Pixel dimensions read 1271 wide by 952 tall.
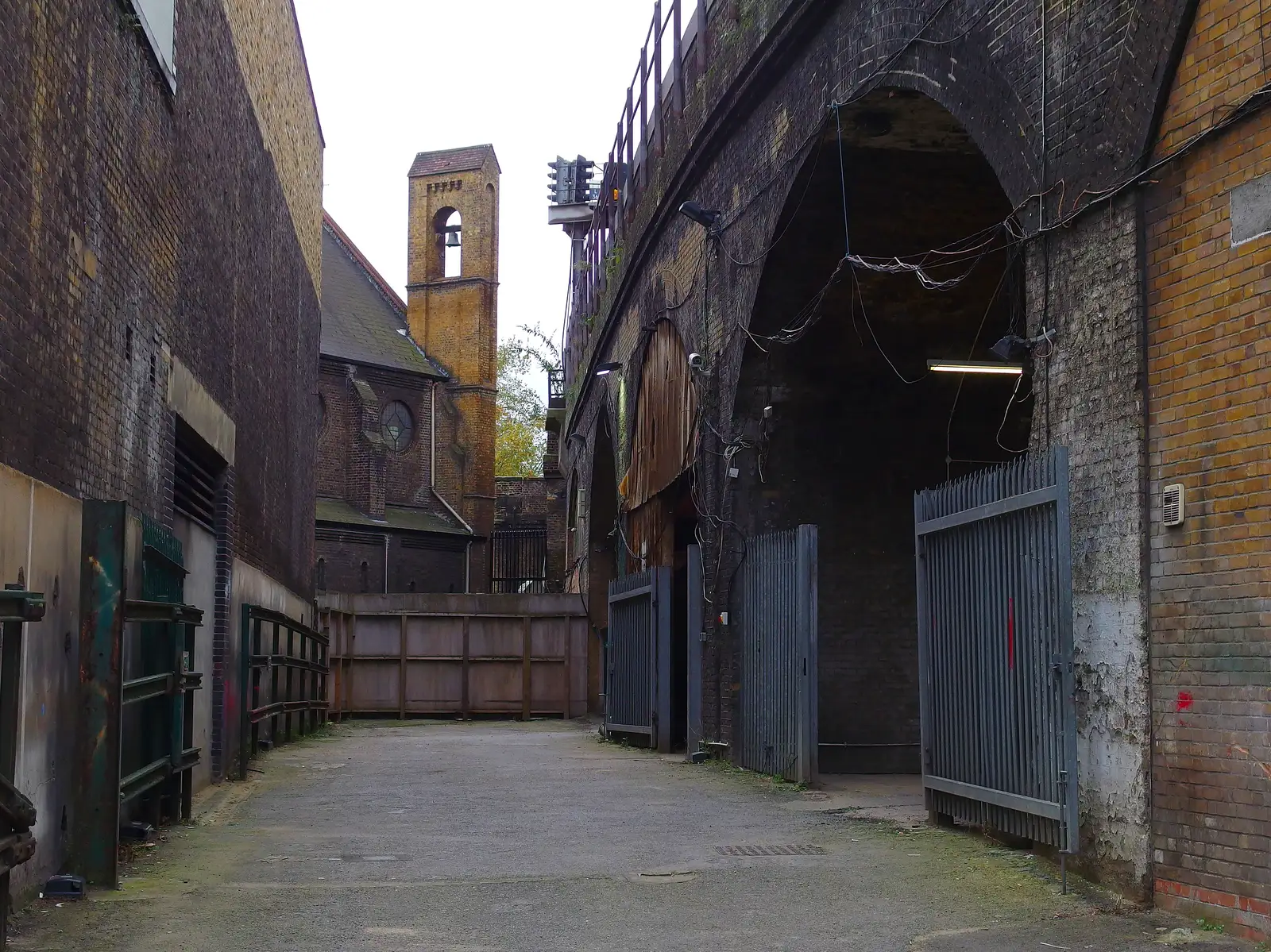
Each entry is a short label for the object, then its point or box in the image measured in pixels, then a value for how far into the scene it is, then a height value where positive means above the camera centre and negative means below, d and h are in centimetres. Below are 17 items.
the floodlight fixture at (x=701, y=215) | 1474 +411
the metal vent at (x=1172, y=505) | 637 +48
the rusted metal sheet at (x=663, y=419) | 1659 +242
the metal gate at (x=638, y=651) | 1691 -45
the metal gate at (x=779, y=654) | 1209 -35
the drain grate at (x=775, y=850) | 836 -138
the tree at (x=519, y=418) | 6391 +897
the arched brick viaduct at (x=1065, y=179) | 674 +250
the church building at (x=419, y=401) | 4425 +707
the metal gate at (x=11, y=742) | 534 -48
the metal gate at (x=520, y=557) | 5069 +206
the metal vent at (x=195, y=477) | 1155 +119
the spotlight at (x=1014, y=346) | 773 +143
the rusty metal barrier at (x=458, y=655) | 2712 -75
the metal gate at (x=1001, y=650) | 720 -20
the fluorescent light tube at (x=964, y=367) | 944 +172
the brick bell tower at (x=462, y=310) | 4922 +1095
